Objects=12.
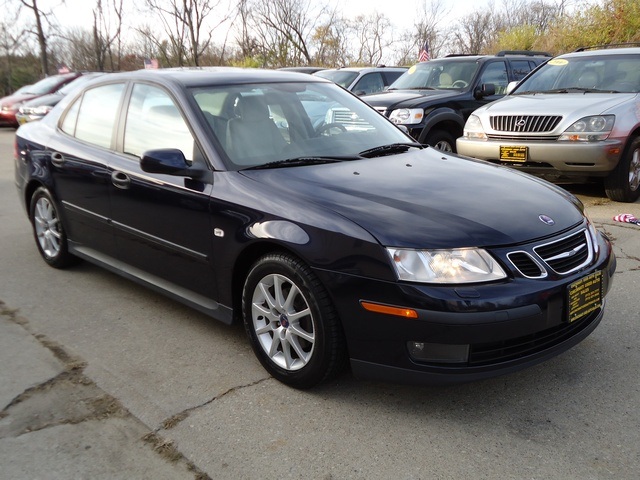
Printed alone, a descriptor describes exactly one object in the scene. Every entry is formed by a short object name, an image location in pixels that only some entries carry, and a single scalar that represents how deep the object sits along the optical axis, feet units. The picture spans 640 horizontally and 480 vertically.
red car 55.42
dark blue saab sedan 8.64
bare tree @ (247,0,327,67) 102.63
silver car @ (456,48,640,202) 20.95
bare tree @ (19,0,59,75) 74.79
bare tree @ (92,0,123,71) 82.94
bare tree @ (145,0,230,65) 75.92
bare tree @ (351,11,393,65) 118.01
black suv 27.27
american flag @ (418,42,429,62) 61.57
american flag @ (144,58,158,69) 54.82
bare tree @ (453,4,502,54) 128.88
